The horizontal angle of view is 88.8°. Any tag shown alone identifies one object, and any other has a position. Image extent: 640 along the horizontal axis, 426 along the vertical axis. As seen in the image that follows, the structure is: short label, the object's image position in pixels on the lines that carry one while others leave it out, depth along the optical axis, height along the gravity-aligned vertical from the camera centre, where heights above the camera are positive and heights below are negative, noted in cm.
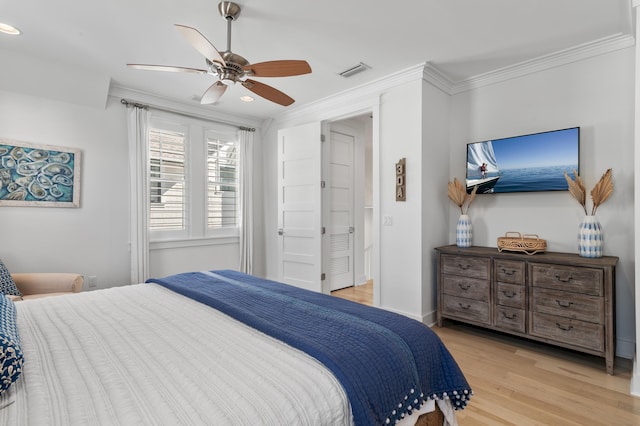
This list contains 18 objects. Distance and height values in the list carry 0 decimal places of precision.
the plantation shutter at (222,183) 459 +40
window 410 +43
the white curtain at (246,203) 482 +11
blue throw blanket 114 -54
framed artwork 313 +36
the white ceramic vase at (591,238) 261 -23
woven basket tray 287 -30
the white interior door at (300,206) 430 +6
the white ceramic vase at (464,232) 339 -23
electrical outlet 359 -78
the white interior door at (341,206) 485 +6
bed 91 -54
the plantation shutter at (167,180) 406 +39
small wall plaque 345 +32
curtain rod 380 +127
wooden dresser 244 -73
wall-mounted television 292 +46
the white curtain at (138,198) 380 +15
